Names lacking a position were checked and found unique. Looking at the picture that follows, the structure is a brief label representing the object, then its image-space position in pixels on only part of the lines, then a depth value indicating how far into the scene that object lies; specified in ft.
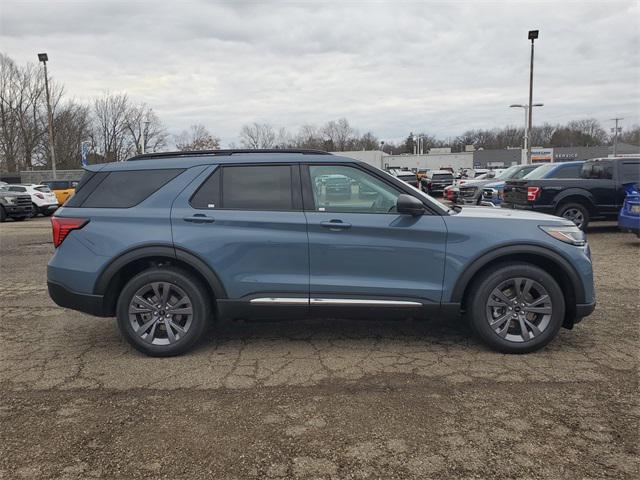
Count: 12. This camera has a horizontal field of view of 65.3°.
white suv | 68.81
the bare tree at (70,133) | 201.83
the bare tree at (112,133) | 242.58
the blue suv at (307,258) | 13.98
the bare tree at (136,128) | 247.50
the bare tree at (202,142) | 238.07
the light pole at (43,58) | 91.13
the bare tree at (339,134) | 328.08
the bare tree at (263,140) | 280.10
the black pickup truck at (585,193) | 37.09
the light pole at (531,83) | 79.92
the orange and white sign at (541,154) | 256.75
